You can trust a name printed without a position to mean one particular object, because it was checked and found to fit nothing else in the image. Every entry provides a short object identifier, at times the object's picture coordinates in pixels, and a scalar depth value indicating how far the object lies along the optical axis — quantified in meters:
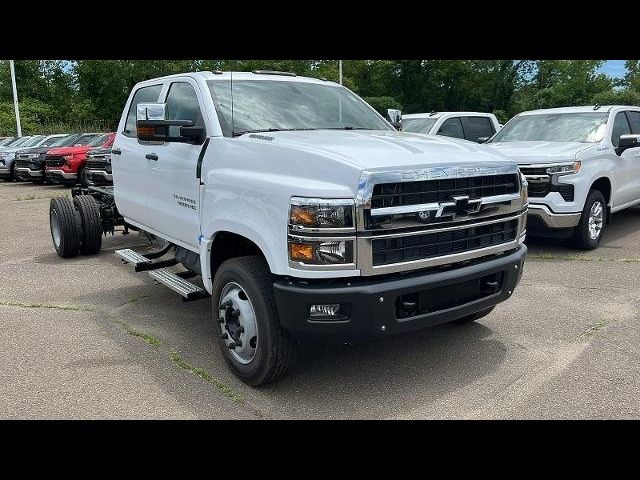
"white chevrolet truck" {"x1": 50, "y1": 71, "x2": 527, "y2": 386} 3.35
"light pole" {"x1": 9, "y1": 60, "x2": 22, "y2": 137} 31.11
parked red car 17.30
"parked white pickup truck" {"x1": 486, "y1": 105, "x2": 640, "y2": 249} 7.41
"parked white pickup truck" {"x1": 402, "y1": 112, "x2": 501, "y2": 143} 11.76
